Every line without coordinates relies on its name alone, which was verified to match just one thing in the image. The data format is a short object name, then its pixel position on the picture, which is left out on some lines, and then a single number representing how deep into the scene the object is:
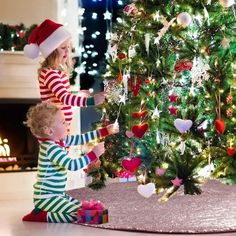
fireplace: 5.72
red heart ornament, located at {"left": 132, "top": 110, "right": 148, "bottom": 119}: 4.15
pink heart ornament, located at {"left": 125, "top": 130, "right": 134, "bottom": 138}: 4.36
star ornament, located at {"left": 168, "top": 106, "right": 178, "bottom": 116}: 4.14
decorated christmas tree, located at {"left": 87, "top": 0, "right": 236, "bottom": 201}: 3.90
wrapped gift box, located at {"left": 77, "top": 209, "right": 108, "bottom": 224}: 3.60
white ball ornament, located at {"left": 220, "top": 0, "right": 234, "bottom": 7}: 3.72
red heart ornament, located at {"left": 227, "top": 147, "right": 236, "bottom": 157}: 3.83
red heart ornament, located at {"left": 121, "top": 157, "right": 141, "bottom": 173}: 4.07
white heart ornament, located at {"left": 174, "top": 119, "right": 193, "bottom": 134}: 3.74
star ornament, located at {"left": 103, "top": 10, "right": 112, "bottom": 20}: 6.03
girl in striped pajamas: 4.04
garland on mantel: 5.60
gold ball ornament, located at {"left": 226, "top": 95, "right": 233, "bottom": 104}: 3.85
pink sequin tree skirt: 3.43
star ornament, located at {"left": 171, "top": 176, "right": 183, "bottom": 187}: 3.83
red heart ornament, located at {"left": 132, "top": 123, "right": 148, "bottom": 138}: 3.98
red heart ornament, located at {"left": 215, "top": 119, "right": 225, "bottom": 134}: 3.73
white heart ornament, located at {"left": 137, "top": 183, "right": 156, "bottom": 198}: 3.70
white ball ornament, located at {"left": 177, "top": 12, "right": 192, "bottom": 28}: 3.70
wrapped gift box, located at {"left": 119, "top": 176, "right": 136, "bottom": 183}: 5.93
